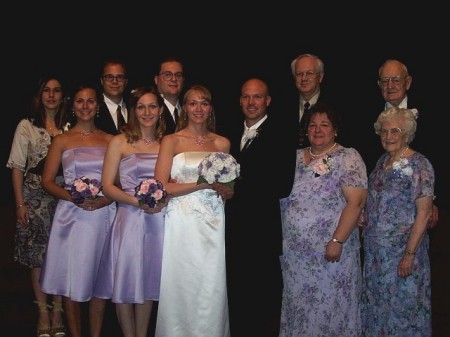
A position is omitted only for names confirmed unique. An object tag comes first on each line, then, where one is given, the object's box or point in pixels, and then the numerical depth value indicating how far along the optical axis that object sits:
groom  4.58
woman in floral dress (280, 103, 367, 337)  4.22
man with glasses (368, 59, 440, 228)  4.88
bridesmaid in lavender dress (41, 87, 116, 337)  4.62
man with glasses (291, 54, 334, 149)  5.12
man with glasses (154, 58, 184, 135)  5.34
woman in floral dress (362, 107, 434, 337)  4.20
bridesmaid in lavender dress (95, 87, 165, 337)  4.38
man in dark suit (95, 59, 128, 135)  5.26
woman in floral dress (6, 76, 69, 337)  5.20
